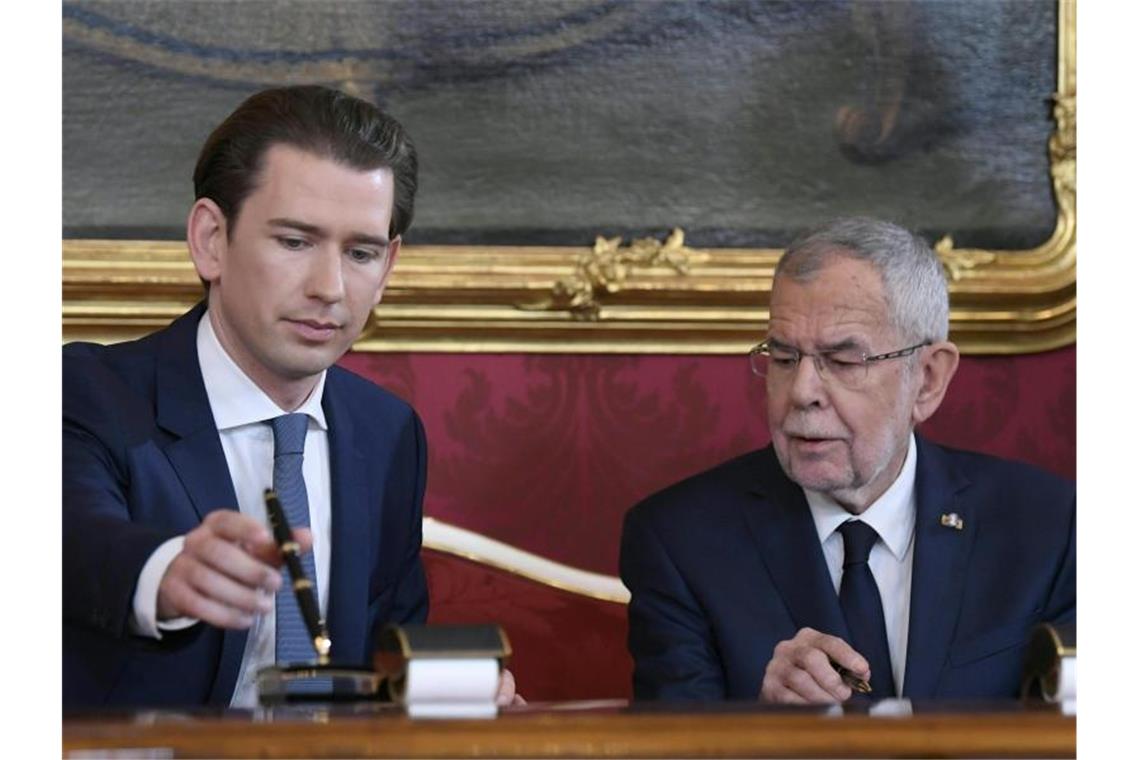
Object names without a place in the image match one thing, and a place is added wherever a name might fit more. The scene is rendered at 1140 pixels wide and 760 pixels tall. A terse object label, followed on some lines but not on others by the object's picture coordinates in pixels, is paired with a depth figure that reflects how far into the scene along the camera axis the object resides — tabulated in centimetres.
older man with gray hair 659
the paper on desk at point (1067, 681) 512
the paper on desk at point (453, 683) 480
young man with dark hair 598
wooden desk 432
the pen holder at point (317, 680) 506
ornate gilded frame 800
